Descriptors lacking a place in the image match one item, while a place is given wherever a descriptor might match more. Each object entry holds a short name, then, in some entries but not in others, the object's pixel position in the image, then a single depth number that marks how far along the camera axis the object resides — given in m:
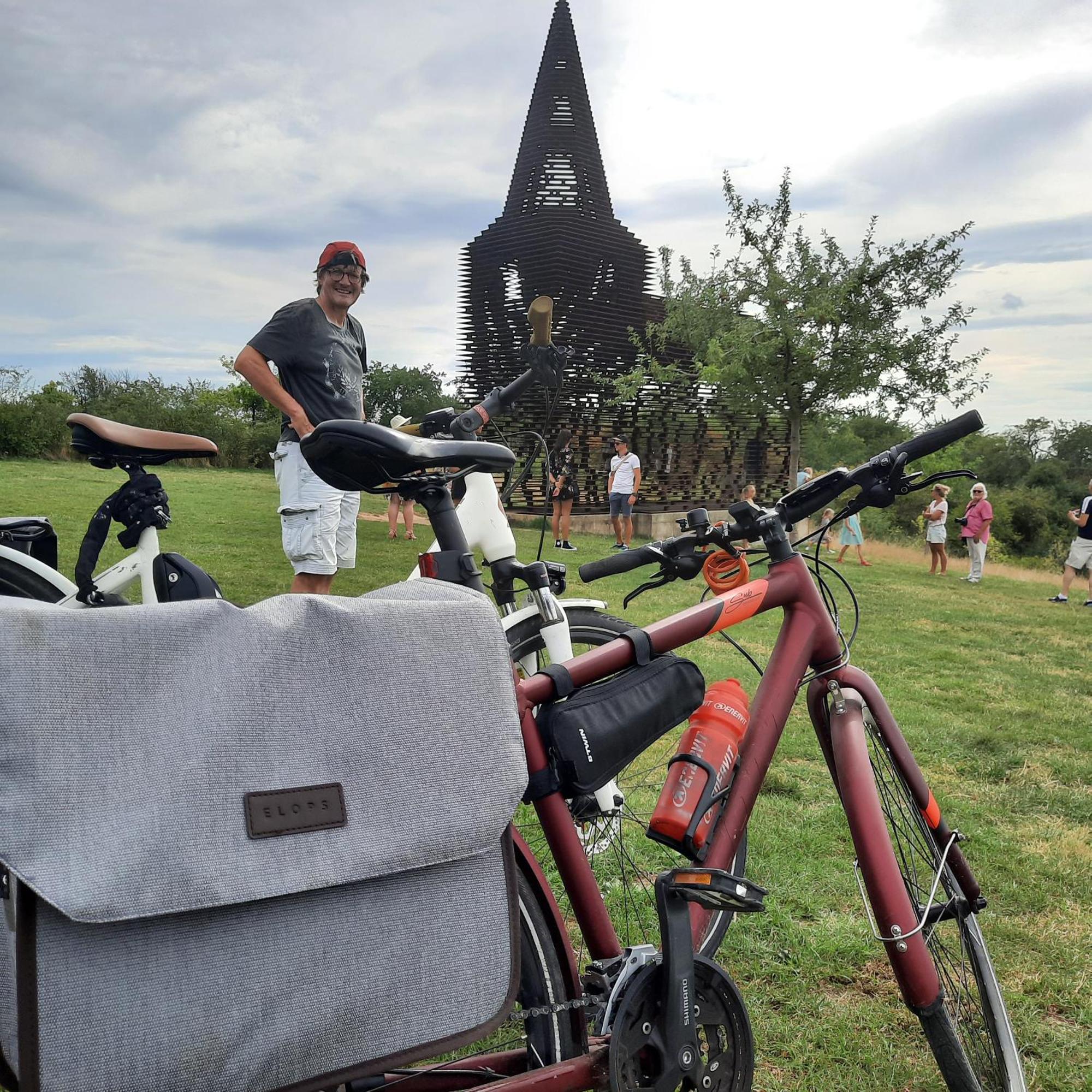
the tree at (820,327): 20.48
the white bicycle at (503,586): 2.58
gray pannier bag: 1.11
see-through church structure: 22.47
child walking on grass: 15.07
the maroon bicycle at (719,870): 1.59
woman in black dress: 15.22
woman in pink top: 15.16
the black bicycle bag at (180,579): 2.62
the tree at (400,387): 69.12
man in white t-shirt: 16.64
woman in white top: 16.00
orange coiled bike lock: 1.91
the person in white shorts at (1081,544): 12.24
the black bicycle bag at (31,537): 3.61
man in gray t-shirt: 4.04
